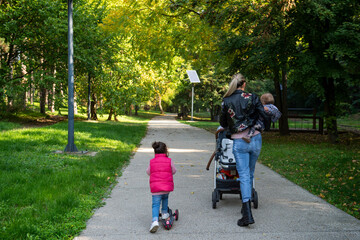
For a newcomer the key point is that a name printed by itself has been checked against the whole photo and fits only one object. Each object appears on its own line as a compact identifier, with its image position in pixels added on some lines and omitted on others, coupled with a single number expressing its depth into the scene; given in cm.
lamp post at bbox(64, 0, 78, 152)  941
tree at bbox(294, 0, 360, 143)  1019
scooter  412
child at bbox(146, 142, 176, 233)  421
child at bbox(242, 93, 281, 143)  444
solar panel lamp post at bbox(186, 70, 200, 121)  3162
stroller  480
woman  441
